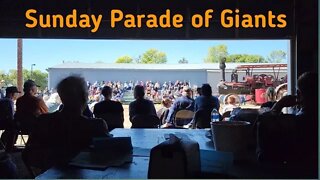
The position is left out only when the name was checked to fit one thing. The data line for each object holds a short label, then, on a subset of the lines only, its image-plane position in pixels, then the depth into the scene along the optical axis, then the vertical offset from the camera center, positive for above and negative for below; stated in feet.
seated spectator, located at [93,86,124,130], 10.53 -0.82
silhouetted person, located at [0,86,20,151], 12.37 -1.51
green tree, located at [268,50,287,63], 86.41 +8.39
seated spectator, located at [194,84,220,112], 12.67 -0.68
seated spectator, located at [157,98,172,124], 13.57 -1.17
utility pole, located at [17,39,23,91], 22.68 +1.70
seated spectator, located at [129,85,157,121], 11.58 -0.79
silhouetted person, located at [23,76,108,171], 4.24 -0.69
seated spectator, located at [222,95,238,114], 14.22 -0.89
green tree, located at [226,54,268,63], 100.59 +9.31
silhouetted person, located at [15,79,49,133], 11.84 -0.86
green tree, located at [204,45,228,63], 109.19 +12.77
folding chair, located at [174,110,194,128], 11.90 -1.31
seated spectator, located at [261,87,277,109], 12.61 -0.43
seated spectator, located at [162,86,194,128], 12.84 -0.94
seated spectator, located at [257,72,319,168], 3.53 -0.61
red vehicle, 35.19 +0.06
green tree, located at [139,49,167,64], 111.48 +11.47
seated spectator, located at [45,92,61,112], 16.72 -1.05
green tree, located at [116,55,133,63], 113.71 +10.44
